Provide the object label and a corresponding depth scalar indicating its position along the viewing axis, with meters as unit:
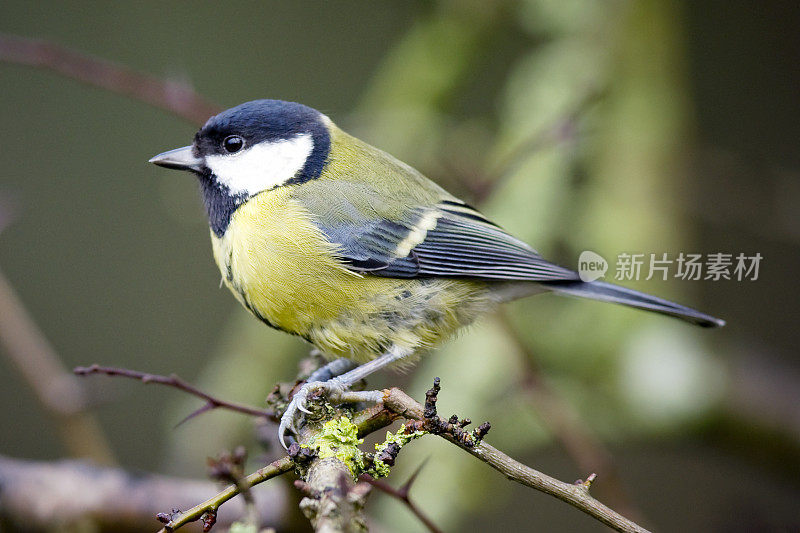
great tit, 2.60
